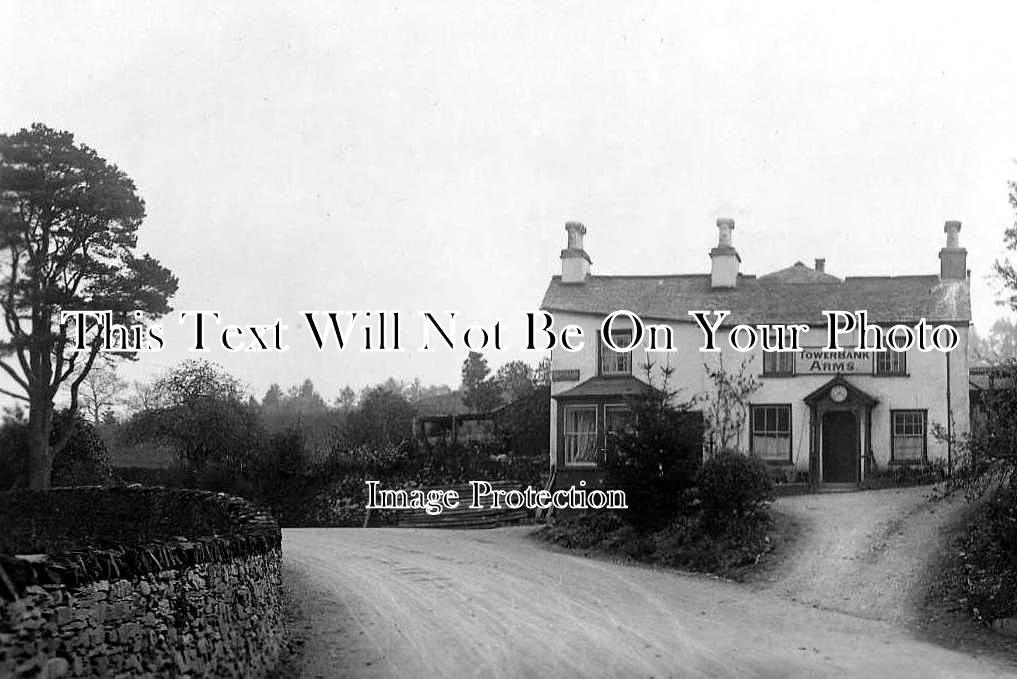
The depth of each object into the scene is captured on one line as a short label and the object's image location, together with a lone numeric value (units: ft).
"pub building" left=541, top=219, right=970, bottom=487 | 98.07
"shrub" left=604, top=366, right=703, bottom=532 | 73.72
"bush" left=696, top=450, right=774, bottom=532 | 67.56
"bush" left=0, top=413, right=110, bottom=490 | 119.03
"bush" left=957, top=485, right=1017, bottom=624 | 46.55
